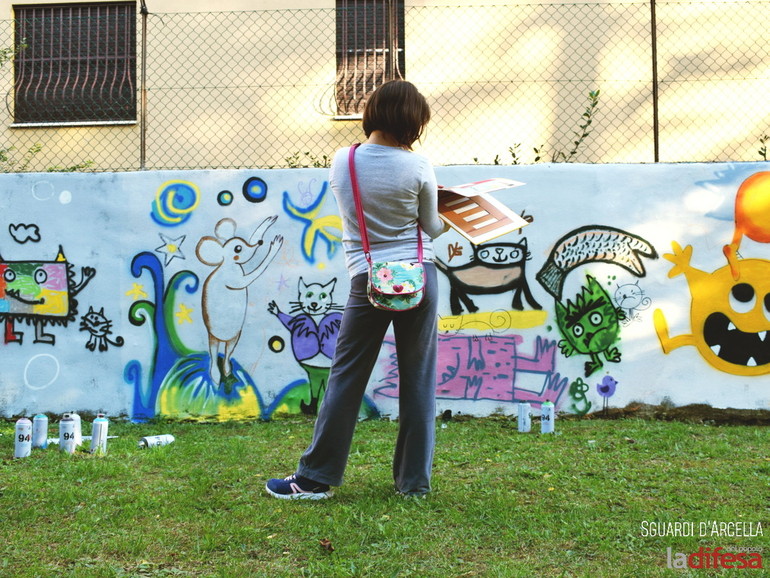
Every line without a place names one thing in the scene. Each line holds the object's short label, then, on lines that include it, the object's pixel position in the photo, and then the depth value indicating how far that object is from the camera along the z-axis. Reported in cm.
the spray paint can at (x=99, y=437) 425
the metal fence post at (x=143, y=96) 612
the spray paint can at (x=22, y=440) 419
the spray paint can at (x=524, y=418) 502
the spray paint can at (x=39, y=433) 440
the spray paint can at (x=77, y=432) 433
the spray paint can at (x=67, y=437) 426
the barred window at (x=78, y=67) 943
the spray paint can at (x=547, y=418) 489
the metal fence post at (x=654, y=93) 596
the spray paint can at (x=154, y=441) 449
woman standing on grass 300
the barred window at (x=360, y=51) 925
